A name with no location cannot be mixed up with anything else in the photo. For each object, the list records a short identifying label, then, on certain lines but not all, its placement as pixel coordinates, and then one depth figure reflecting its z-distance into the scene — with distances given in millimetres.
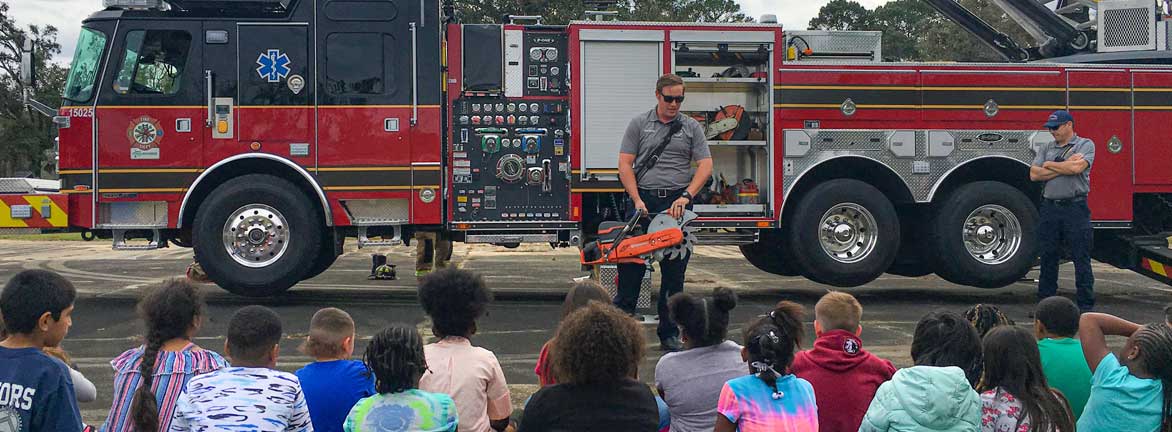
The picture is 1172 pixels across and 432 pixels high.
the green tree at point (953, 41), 48500
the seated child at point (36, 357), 3371
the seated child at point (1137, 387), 3967
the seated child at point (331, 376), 3992
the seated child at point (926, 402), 3691
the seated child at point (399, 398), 3621
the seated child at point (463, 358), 4141
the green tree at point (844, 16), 55562
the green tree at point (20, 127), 35188
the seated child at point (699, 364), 4234
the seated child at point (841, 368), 4273
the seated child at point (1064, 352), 4480
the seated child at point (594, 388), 3574
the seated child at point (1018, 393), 3789
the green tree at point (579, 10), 35469
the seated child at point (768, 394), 3797
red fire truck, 9844
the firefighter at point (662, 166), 7543
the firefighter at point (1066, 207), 9008
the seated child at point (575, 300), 4363
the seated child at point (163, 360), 3832
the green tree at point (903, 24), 55781
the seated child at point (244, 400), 3518
